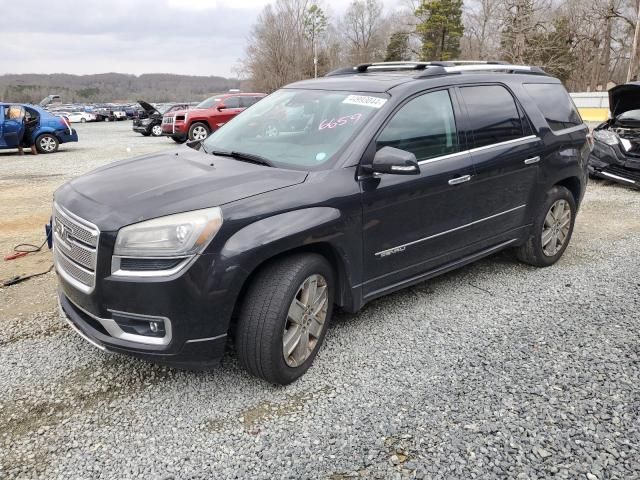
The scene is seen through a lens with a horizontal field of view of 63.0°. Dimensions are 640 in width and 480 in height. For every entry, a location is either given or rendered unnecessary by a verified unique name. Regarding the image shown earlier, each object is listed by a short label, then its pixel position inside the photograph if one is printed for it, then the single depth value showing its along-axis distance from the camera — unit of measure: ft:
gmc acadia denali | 8.68
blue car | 47.65
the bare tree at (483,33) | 151.53
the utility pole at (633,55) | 93.87
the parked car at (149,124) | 74.74
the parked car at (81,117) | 136.98
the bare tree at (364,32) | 233.96
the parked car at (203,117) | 56.44
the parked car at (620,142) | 28.58
